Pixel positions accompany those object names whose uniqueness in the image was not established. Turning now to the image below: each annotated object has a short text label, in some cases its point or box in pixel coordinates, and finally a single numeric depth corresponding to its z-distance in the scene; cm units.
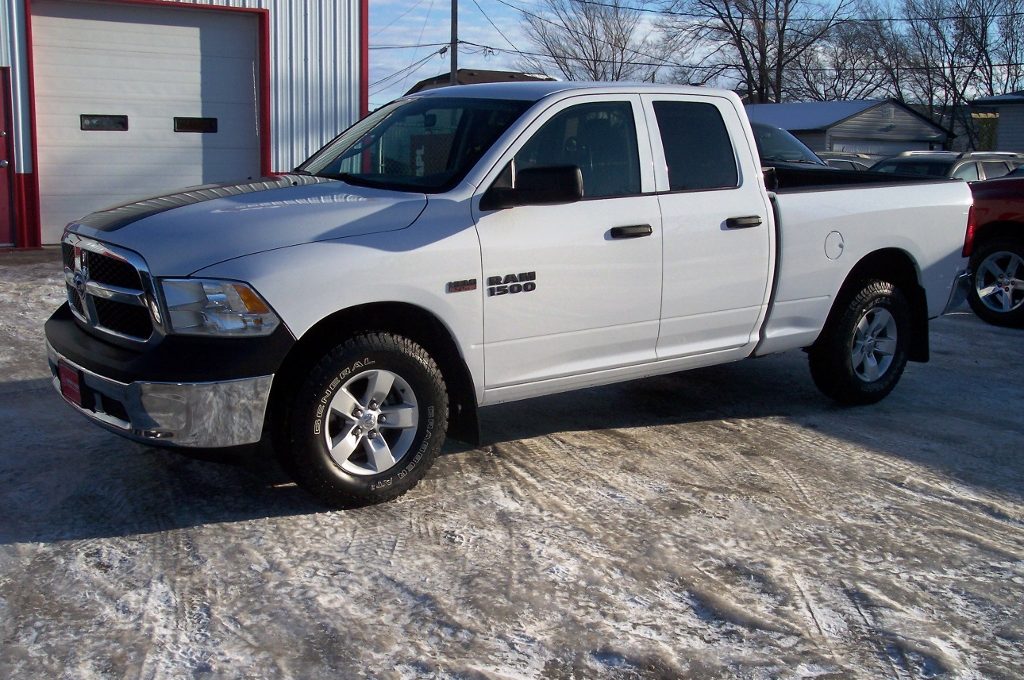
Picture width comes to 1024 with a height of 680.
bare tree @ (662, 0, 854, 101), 5341
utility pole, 3834
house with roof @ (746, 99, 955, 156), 4006
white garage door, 1308
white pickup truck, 434
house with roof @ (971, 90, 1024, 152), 3694
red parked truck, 1014
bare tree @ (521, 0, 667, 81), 5197
